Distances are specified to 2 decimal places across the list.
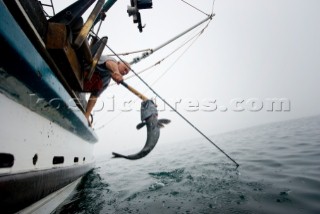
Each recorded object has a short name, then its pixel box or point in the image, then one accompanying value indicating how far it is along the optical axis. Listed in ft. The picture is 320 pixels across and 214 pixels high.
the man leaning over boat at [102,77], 12.93
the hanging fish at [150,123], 11.82
